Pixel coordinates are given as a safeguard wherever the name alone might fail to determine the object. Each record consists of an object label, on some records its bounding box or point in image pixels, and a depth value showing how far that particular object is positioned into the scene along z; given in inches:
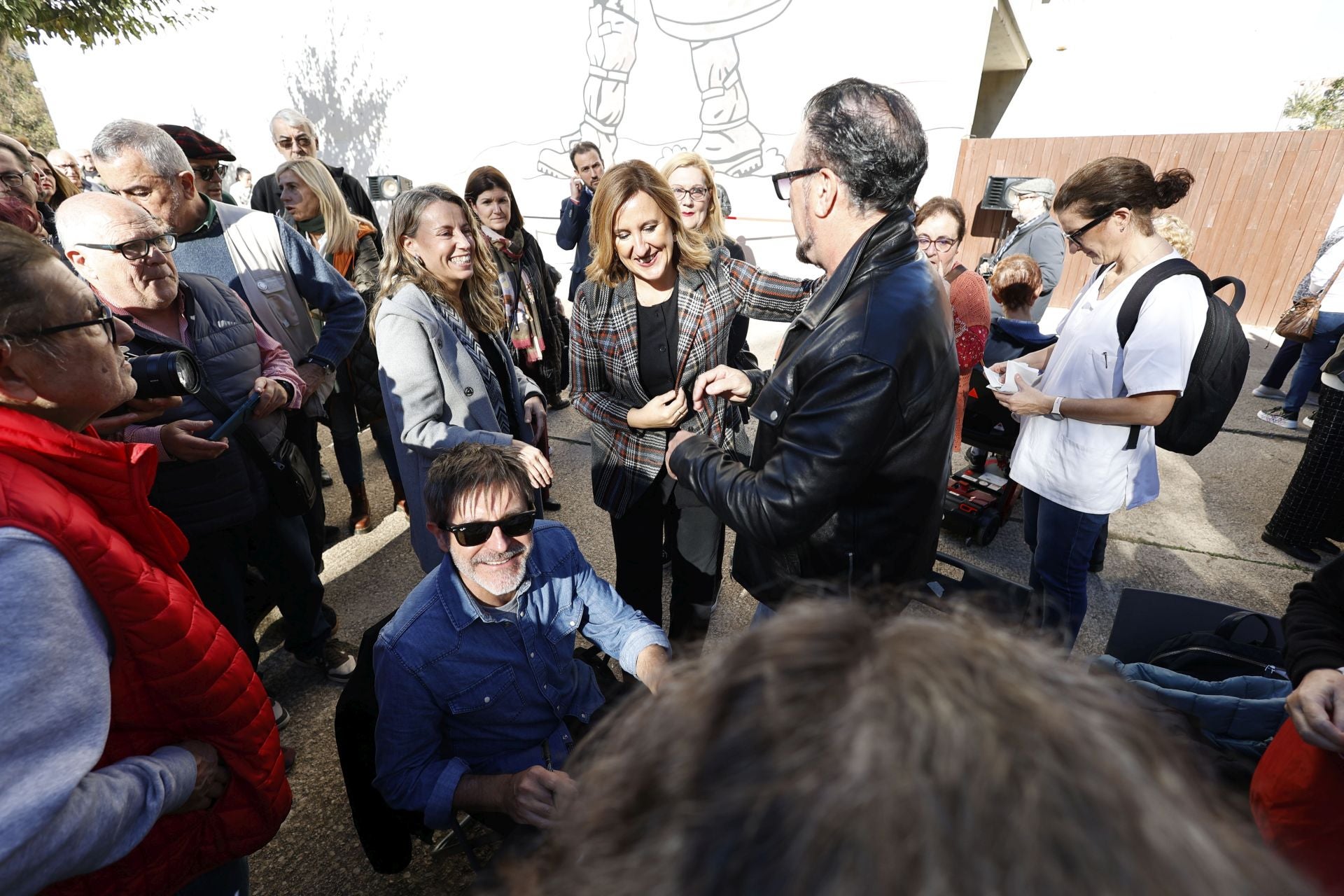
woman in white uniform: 82.0
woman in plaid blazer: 97.5
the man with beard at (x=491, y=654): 62.0
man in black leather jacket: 53.9
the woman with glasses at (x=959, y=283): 145.7
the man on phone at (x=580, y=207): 224.4
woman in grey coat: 90.0
